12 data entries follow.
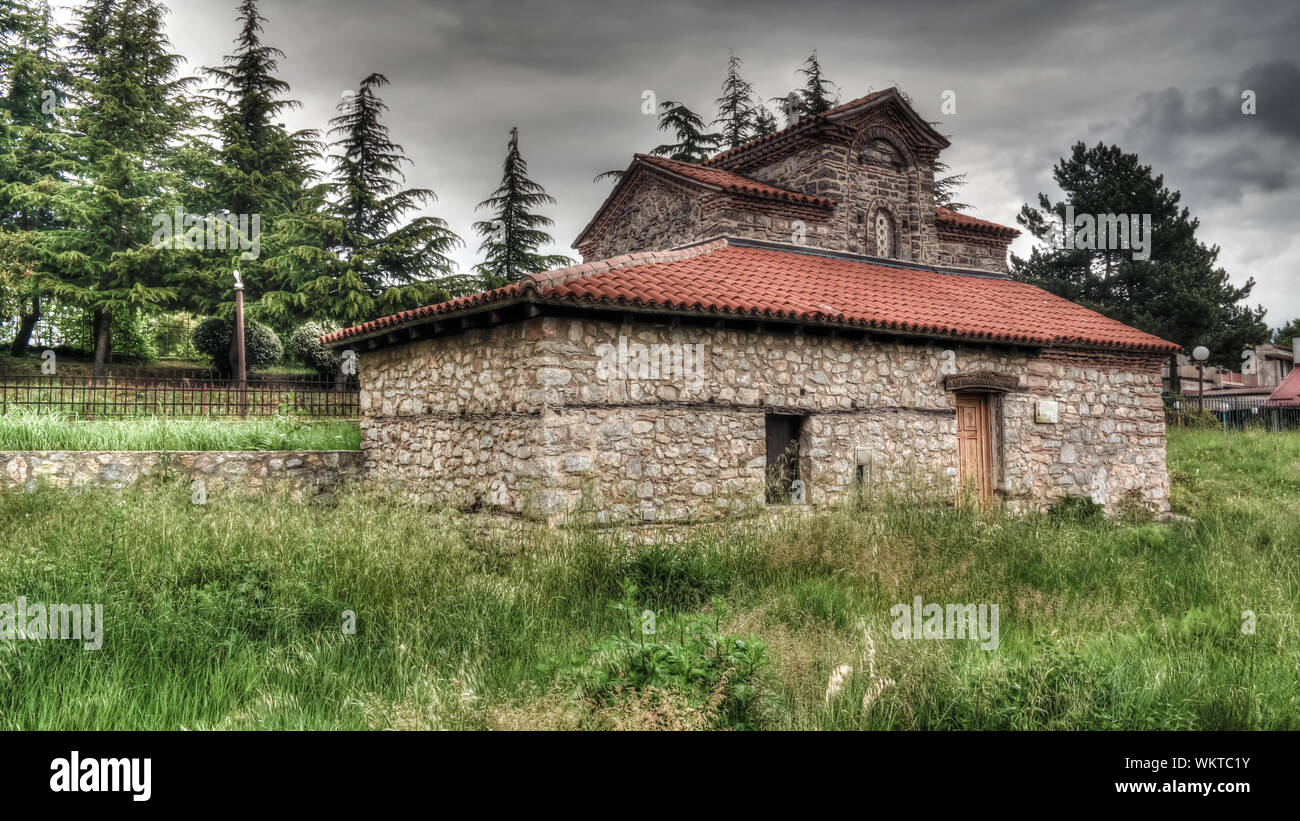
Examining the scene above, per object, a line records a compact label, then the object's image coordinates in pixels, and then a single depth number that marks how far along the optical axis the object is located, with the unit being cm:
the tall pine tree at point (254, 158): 2284
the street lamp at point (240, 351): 1397
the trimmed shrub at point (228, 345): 1992
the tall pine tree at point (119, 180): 2139
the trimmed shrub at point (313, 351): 1947
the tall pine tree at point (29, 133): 2173
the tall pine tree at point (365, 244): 2105
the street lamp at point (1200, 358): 2408
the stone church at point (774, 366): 932
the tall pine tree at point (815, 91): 2809
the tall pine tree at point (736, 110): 2839
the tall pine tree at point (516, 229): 2364
